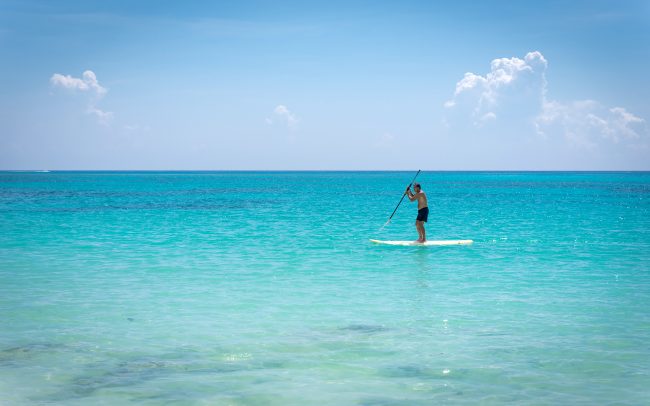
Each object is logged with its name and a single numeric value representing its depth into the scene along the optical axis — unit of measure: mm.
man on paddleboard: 23688
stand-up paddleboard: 24266
